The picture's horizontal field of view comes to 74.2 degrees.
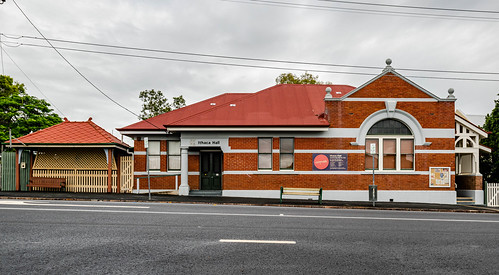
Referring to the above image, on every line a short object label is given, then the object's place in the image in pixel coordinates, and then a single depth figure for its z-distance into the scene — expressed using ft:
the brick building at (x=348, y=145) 58.13
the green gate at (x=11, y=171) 58.70
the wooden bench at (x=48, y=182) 57.57
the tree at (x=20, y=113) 110.11
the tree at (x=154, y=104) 119.34
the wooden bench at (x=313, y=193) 48.79
